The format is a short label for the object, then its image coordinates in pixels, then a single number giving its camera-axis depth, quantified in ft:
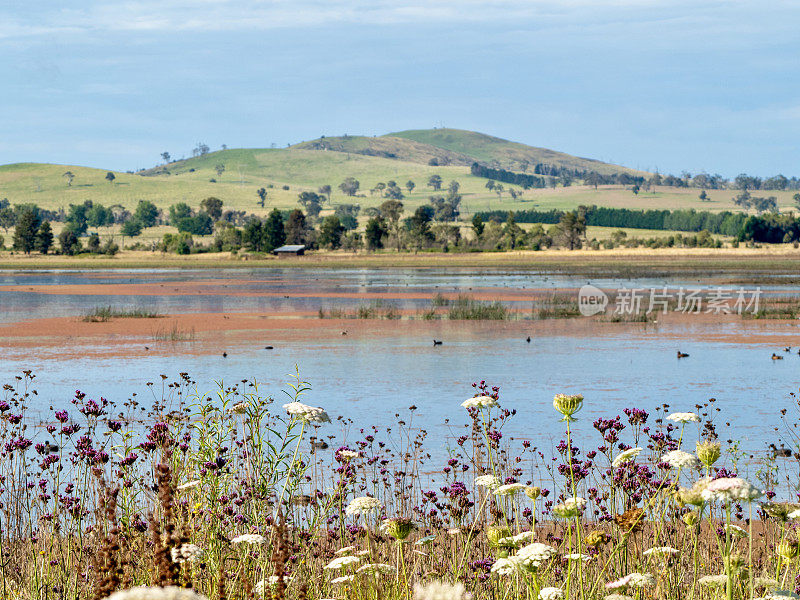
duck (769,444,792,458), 85.83
